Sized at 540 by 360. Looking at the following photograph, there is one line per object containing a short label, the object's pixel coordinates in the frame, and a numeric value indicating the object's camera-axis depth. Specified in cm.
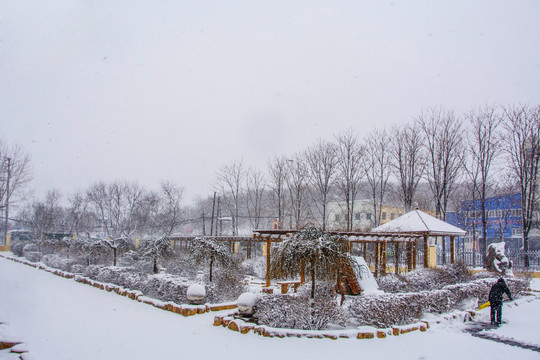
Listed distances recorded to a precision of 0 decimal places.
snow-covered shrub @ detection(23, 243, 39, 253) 3013
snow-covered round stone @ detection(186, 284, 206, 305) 951
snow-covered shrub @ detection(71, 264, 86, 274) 1778
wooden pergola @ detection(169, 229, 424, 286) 1373
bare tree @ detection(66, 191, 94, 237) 4445
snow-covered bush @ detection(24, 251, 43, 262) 2601
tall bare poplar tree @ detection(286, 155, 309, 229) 3269
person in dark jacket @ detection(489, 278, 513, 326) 898
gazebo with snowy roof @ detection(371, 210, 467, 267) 1773
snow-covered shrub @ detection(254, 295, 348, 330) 759
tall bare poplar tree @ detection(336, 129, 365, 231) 2992
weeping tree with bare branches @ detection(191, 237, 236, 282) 1205
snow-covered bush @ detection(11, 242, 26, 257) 3200
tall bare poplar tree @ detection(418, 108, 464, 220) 2598
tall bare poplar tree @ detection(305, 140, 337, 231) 3053
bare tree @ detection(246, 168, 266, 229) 3828
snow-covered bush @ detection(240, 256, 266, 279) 1947
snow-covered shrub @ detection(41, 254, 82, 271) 1922
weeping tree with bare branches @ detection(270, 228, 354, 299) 837
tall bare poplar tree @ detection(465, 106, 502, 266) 2486
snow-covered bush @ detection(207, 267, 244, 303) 1027
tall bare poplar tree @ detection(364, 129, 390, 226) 2898
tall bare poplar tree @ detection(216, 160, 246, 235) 3862
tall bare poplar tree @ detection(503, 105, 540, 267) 2339
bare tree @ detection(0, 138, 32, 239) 3534
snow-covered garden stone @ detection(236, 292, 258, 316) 814
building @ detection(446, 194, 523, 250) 3547
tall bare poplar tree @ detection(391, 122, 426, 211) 2711
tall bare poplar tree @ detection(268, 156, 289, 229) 3456
